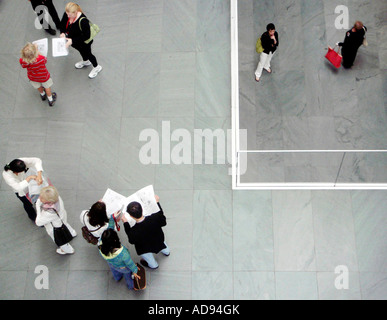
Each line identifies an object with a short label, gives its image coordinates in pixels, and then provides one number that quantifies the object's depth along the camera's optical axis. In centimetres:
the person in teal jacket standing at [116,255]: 514
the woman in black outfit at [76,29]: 708
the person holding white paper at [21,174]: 599
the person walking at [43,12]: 816
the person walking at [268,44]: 751
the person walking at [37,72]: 676
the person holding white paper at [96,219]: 557
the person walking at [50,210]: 560
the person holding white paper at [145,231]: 542
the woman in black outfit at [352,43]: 777
